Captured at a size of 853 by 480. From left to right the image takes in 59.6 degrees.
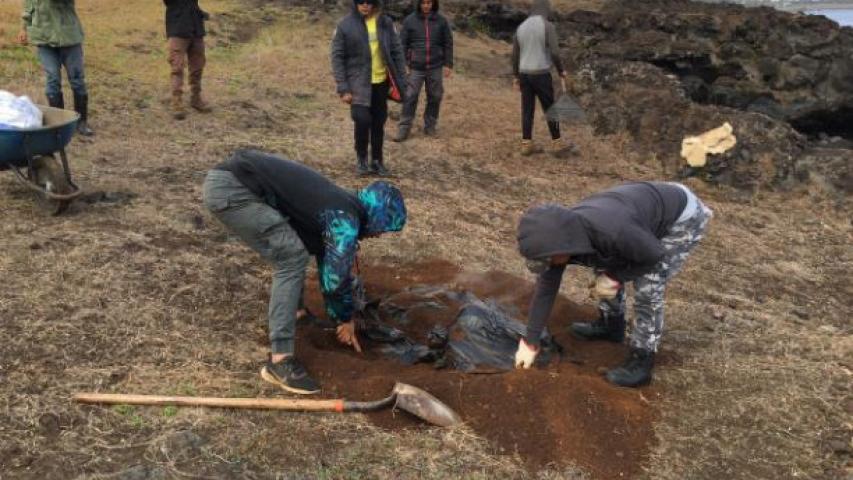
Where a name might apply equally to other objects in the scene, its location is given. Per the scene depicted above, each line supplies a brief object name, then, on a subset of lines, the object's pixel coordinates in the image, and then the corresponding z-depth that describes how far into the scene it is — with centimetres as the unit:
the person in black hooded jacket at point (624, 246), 311
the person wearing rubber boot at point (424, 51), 855
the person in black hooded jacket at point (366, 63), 659
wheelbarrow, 500
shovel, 319
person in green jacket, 638
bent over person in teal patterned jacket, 334
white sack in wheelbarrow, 498
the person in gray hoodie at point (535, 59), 805
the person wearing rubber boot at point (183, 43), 779
